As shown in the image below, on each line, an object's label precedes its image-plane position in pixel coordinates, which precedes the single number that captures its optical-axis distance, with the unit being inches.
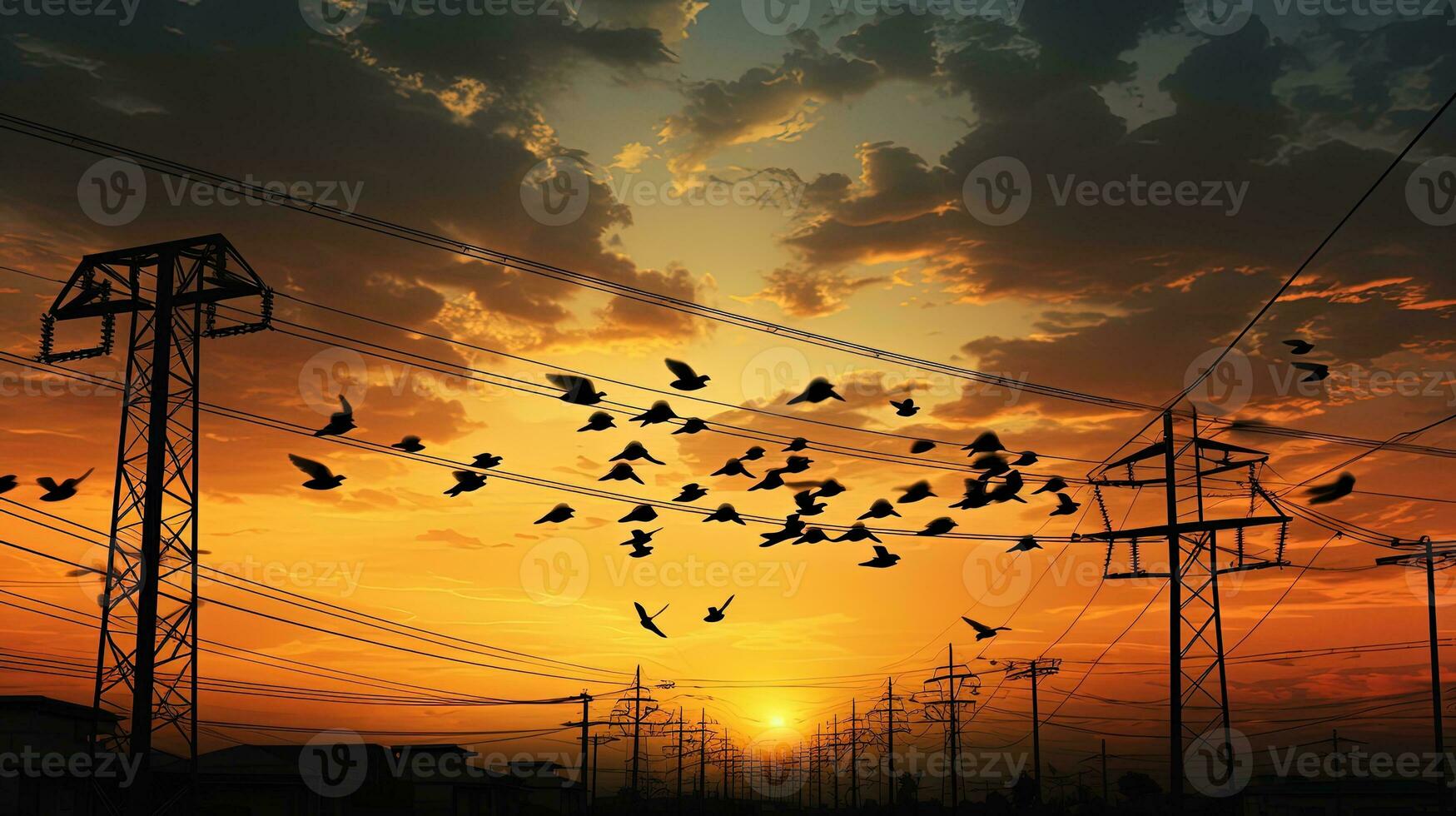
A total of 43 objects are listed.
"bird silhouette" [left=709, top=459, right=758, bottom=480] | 1071.0
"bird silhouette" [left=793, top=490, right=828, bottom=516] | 1056.8
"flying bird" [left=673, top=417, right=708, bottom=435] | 1038.4
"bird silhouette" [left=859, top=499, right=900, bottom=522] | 1099.9
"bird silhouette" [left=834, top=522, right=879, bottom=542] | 1155.3
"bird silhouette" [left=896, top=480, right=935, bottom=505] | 1033.5
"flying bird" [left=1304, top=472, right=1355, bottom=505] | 914.1
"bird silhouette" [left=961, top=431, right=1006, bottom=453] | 1123.9
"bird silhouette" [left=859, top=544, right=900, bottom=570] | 1132.7
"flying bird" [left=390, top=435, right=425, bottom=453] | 1023.0
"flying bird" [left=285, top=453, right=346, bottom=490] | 857.3
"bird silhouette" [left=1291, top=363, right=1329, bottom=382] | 1127.6
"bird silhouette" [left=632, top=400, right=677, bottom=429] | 954.7
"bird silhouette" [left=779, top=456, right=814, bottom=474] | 1084.8
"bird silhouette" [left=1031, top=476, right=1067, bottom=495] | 1308.3
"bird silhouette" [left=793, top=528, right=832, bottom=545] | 1120.3
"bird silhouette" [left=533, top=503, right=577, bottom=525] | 1001.8
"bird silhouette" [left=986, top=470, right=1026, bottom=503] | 1043.3
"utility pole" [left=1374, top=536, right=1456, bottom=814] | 1840.6
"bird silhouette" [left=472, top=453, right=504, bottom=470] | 1013.8
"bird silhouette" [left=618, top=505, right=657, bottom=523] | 1072.2
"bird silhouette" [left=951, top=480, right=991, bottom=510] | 1037.8
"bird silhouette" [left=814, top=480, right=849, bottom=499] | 1027.3
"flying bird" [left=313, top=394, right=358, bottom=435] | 884.6
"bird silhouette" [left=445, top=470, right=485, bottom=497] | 1001.5
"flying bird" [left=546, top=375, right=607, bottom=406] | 866.8
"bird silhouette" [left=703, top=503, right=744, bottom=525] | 1106.7
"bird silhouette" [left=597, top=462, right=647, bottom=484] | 971.9
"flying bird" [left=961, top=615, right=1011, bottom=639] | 1263.5
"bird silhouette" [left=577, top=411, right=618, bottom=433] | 962.1
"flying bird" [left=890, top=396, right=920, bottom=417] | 1143.0
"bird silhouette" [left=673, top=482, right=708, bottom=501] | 999.6
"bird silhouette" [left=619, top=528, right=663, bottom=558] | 1072.8
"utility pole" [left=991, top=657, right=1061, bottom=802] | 2559.1
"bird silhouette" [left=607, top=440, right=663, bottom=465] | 943.7
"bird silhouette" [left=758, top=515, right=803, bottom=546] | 1049.5
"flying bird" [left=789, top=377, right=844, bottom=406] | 984.3
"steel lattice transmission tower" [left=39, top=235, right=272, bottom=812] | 923.4
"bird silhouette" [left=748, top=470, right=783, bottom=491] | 1015.0
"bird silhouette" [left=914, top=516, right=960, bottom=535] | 1152.8
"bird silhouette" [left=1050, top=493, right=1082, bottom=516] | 1272.1
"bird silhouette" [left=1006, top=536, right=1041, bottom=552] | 1332.4
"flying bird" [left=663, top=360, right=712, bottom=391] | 919.0
